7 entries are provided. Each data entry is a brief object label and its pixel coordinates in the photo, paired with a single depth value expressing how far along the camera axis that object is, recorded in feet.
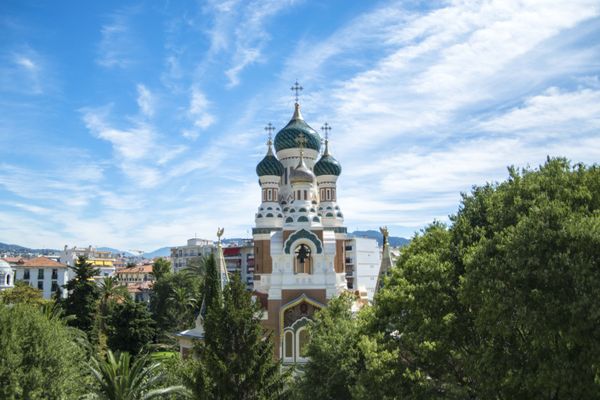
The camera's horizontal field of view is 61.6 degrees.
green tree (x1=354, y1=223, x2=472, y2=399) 46.52
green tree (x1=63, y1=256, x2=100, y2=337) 136.56
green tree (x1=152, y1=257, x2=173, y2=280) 205.87
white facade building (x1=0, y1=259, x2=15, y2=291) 228.37
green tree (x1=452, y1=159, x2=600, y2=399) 33.78
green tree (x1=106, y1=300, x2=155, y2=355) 130.21
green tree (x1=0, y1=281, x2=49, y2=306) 149.05
